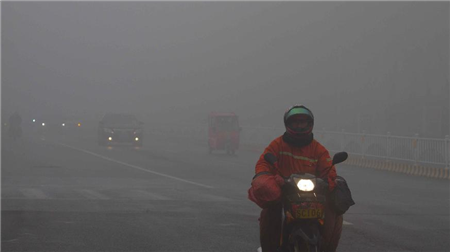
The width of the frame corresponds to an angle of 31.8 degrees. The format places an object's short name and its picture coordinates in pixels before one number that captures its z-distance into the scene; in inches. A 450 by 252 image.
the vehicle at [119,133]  1768.0
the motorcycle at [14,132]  2042.3
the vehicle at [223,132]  1526.8
